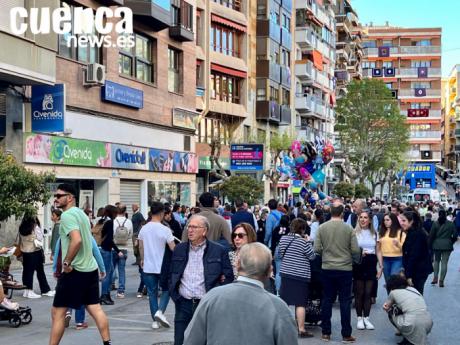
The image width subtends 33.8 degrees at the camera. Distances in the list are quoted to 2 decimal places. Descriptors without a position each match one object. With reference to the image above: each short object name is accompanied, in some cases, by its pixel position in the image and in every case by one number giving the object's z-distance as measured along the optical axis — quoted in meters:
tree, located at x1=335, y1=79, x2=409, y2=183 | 59.75
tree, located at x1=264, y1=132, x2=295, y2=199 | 41.41
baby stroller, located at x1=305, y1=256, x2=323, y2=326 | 11.08
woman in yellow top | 12.39
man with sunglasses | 8.35
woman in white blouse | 10.99
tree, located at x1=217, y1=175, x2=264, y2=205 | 34.12
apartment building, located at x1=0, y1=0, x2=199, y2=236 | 20.53
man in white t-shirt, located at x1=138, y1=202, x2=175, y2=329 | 10.50
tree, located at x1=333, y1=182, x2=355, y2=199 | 58.11
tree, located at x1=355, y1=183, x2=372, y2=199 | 60.03
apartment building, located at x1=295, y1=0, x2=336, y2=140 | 60.28
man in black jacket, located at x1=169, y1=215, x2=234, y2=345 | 7.41
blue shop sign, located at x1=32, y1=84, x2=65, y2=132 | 20.94
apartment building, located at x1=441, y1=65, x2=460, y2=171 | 136.75
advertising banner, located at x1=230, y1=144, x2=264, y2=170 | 36.50
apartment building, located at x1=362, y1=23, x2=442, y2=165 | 111.50
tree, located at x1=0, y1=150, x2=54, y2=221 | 14.07
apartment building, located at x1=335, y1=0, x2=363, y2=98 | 84.75
